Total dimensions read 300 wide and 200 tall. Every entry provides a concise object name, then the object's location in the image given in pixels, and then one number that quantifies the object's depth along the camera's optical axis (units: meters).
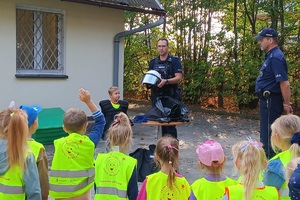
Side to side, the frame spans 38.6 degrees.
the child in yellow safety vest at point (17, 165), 2.77
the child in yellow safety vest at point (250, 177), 2.50
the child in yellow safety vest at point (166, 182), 2.90
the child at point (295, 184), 1.93
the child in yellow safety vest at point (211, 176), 2.76
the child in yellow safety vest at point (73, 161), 3.39
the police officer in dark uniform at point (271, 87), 4.96
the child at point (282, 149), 2.77
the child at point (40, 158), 3.04
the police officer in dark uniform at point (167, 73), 5.74
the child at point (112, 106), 5.33
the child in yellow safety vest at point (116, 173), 3.08
